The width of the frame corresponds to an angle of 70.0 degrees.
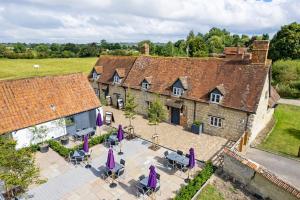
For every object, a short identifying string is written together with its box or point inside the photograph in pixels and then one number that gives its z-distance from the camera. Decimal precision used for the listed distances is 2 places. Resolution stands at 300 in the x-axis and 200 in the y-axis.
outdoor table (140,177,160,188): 14.13
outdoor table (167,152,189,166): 16.60
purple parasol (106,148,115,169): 15.01
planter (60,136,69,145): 21.14
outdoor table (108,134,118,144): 20.70
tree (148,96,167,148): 21.33
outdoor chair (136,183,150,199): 14.24
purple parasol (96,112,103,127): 23.13
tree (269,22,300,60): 50.31
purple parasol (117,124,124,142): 19.64
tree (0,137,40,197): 11.62
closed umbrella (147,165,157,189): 13.45
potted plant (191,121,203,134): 23.41
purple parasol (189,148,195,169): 16.19
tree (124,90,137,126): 23.12
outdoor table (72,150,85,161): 17.70
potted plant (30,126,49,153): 19.75
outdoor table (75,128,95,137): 21.82
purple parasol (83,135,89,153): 17.75
